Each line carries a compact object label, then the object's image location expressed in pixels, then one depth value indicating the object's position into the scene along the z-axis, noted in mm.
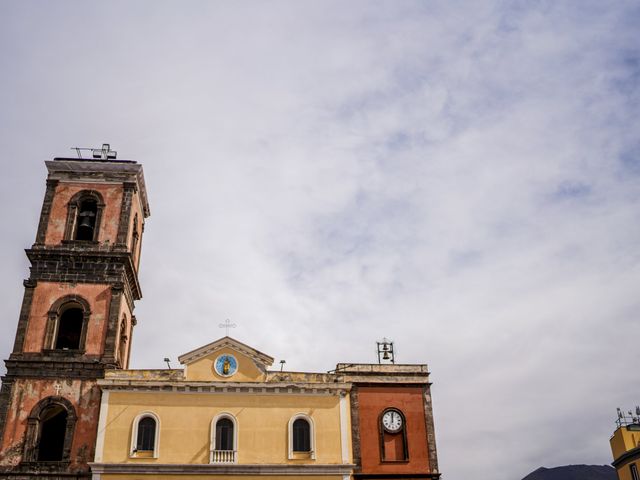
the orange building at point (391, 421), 30078
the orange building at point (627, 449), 45062
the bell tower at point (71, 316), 28625
